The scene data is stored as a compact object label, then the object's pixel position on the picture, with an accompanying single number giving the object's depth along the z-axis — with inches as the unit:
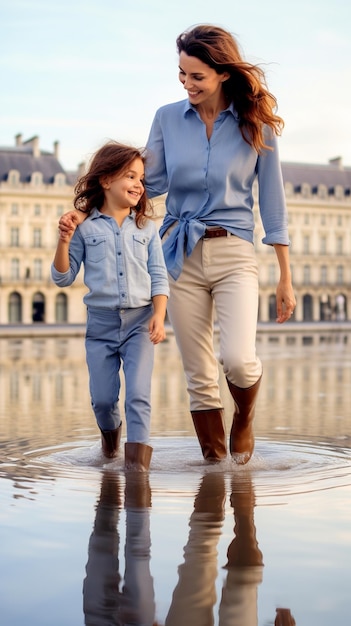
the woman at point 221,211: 199.8
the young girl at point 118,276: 197.3
